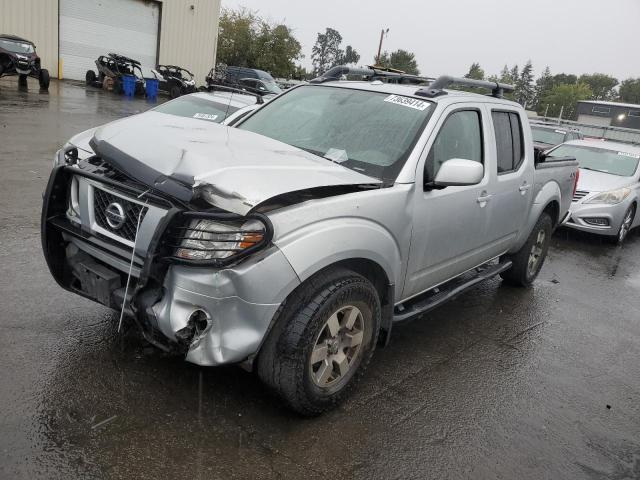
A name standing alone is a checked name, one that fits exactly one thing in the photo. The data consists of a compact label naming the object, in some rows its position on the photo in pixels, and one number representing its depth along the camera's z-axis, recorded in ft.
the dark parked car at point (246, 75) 73.74
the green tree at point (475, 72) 421.42
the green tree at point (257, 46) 147.02
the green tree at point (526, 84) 467.52
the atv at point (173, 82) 83.35
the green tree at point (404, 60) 361.61
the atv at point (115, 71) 81.46
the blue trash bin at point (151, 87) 78.28
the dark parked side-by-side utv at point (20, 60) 62.28
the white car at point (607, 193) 27.73
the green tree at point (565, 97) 366.22
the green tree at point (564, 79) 481.87
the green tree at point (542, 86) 462.19
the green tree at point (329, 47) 426.10
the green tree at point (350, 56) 418.92
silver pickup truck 8.31
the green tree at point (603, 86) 479.41
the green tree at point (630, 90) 437.58
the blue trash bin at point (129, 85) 79.20
